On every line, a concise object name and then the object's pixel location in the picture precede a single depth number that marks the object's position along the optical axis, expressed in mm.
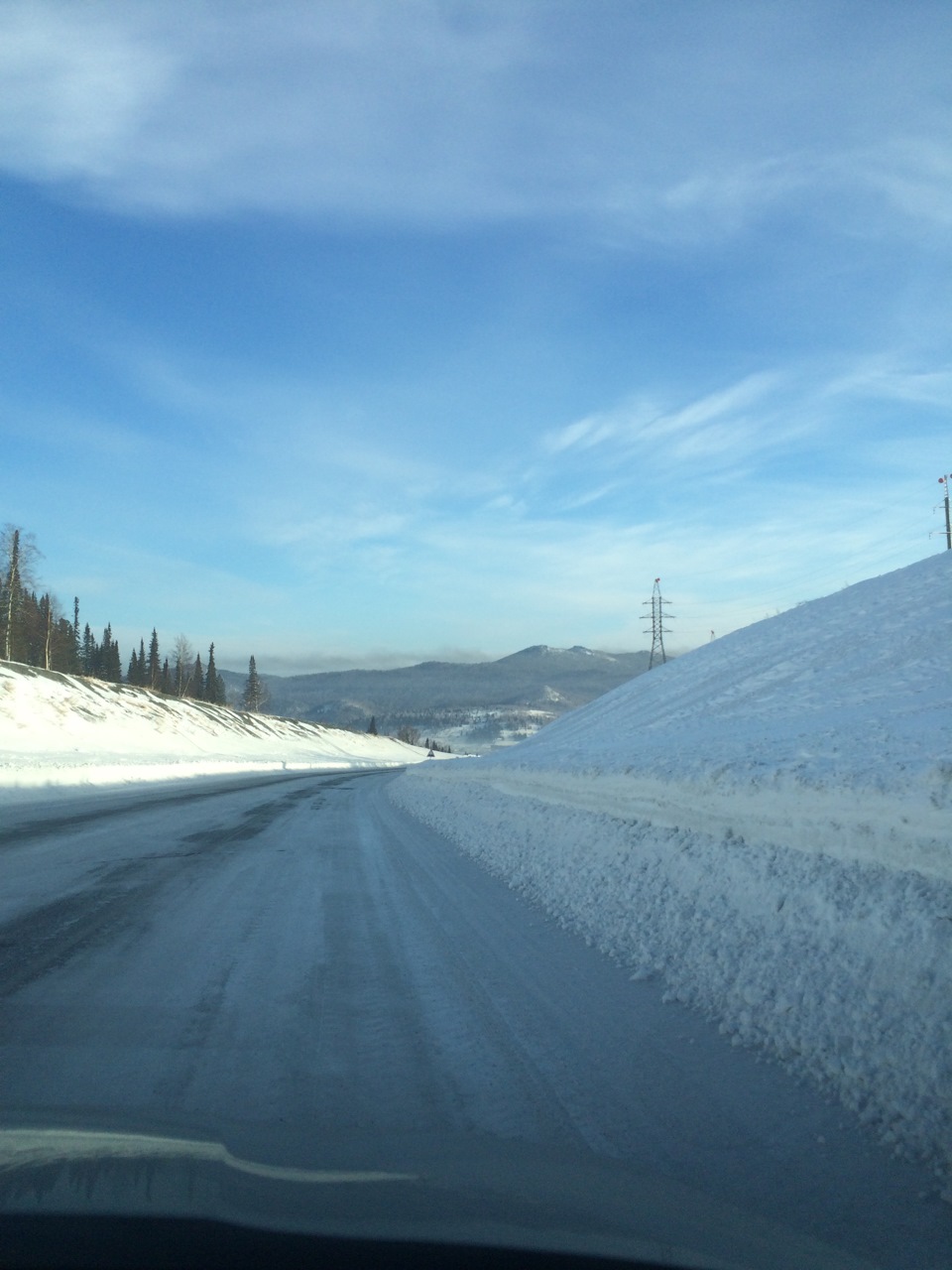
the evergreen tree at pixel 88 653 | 105625
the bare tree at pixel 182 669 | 114375
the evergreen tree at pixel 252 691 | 139075
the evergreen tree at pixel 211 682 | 126438
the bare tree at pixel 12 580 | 65188
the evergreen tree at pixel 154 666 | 117125
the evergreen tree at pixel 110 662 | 106250
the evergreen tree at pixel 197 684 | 126300
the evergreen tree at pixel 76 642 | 99750
